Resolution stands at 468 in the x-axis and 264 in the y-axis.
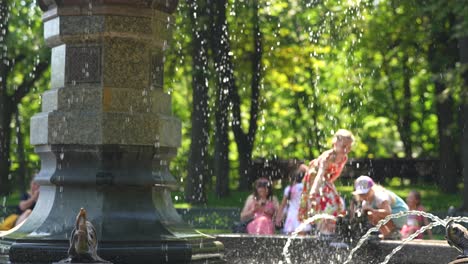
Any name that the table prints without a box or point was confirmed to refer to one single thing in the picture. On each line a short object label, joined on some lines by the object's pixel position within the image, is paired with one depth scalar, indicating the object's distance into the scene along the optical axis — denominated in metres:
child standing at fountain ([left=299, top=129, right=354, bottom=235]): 9.98
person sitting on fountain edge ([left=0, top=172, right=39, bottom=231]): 12.25
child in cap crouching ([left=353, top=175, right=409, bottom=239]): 10.23
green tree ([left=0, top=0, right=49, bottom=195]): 31.33
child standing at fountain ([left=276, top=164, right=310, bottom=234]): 12.20
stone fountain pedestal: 6.88
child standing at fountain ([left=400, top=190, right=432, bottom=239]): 11.69
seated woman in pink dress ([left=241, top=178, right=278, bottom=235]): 12.21
